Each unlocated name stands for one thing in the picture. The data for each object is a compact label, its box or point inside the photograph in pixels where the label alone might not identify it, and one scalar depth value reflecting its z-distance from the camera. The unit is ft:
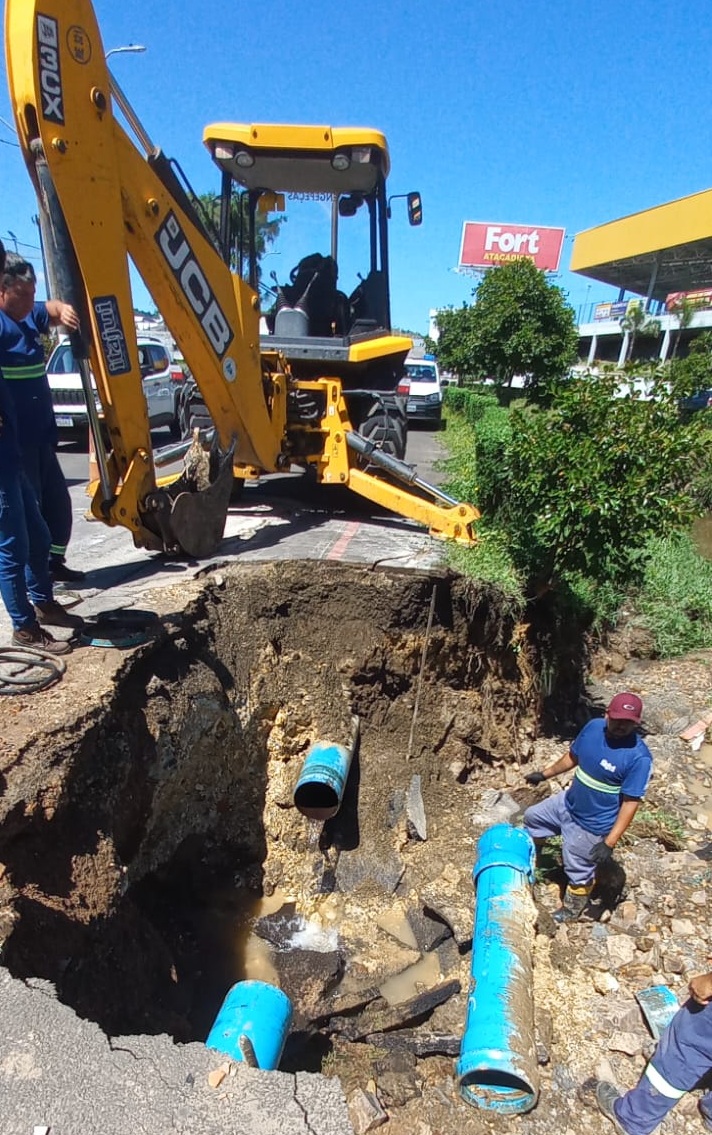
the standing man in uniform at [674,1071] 9.20
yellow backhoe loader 10.46
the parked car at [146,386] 38.60
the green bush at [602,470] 16.10
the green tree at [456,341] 65.46
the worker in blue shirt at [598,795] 12.84
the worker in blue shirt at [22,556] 10.44
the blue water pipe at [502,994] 9.66
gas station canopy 104.53
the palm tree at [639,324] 111.55
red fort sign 158.30
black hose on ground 10.40
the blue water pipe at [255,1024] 8.97
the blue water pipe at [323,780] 13.82
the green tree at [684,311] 92.17
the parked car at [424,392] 61.72
